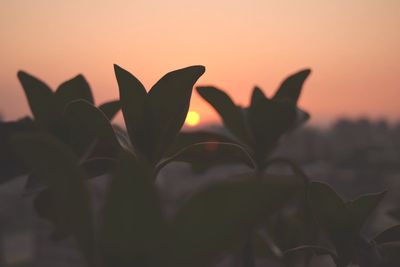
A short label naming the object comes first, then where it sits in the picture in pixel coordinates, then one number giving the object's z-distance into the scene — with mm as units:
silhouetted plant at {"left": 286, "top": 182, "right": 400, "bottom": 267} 402
